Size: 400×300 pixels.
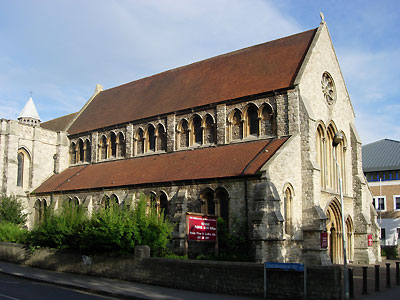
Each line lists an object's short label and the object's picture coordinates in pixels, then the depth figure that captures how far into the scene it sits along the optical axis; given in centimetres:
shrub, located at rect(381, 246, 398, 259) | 3741
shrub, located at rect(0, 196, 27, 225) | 3397
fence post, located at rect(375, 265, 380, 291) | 1751
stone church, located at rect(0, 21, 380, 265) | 2438
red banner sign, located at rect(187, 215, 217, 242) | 2050
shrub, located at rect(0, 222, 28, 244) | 2898
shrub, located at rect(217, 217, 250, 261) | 2350
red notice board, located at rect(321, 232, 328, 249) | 2405
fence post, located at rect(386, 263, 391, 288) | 1871
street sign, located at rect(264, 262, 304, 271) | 1463
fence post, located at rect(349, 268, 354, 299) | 1577
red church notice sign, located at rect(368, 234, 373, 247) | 3039
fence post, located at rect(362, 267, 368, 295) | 1681
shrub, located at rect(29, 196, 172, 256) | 2073
